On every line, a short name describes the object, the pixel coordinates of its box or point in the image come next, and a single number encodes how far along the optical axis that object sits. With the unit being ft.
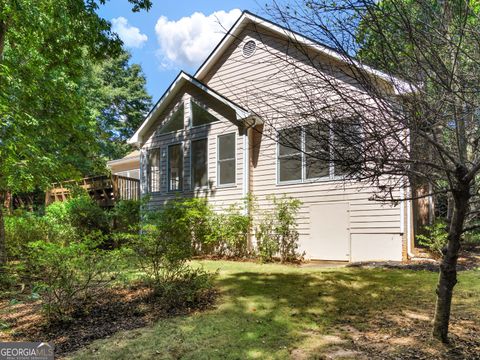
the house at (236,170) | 28.84
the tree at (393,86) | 8.55
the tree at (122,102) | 96.94
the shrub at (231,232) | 33.04
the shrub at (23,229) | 32.73
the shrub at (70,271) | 14.21
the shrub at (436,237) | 25.72
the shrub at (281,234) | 31.09
